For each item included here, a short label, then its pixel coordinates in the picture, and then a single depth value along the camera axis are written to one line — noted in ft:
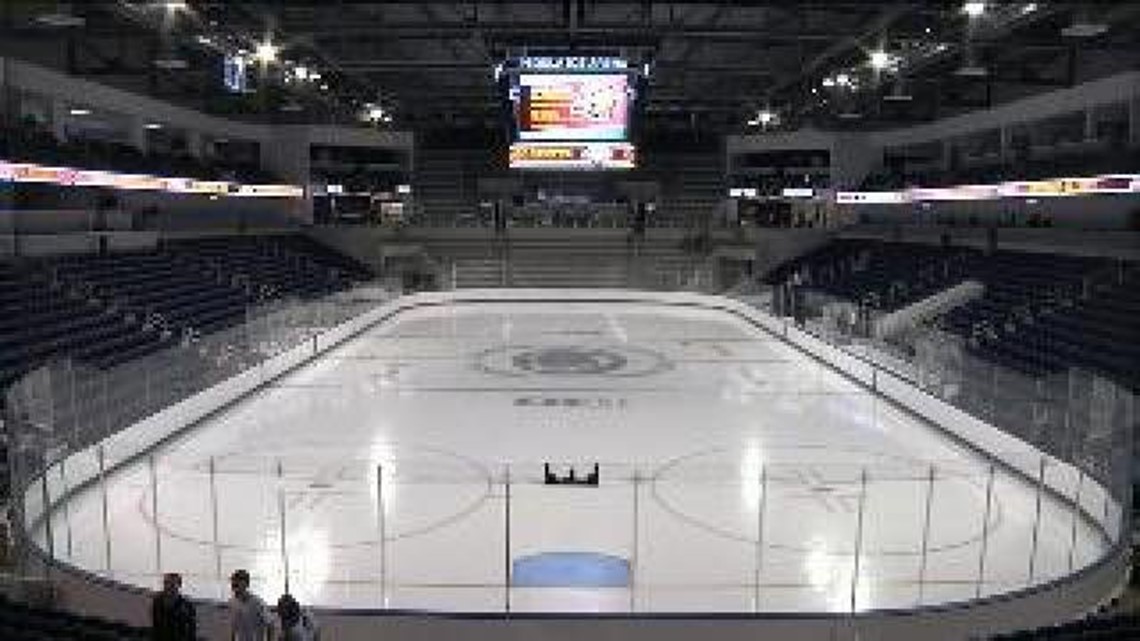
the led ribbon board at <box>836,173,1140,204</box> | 66.81
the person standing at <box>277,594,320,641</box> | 20.79
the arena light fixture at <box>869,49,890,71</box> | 66.18
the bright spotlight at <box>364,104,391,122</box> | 114.51
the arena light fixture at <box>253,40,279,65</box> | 64.03
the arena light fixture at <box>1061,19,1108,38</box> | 42.60
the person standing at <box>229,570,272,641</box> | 21.18
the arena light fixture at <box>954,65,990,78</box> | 56.37
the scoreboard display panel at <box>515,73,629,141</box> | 71.61
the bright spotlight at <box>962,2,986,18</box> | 50.98
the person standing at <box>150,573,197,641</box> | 20.42
